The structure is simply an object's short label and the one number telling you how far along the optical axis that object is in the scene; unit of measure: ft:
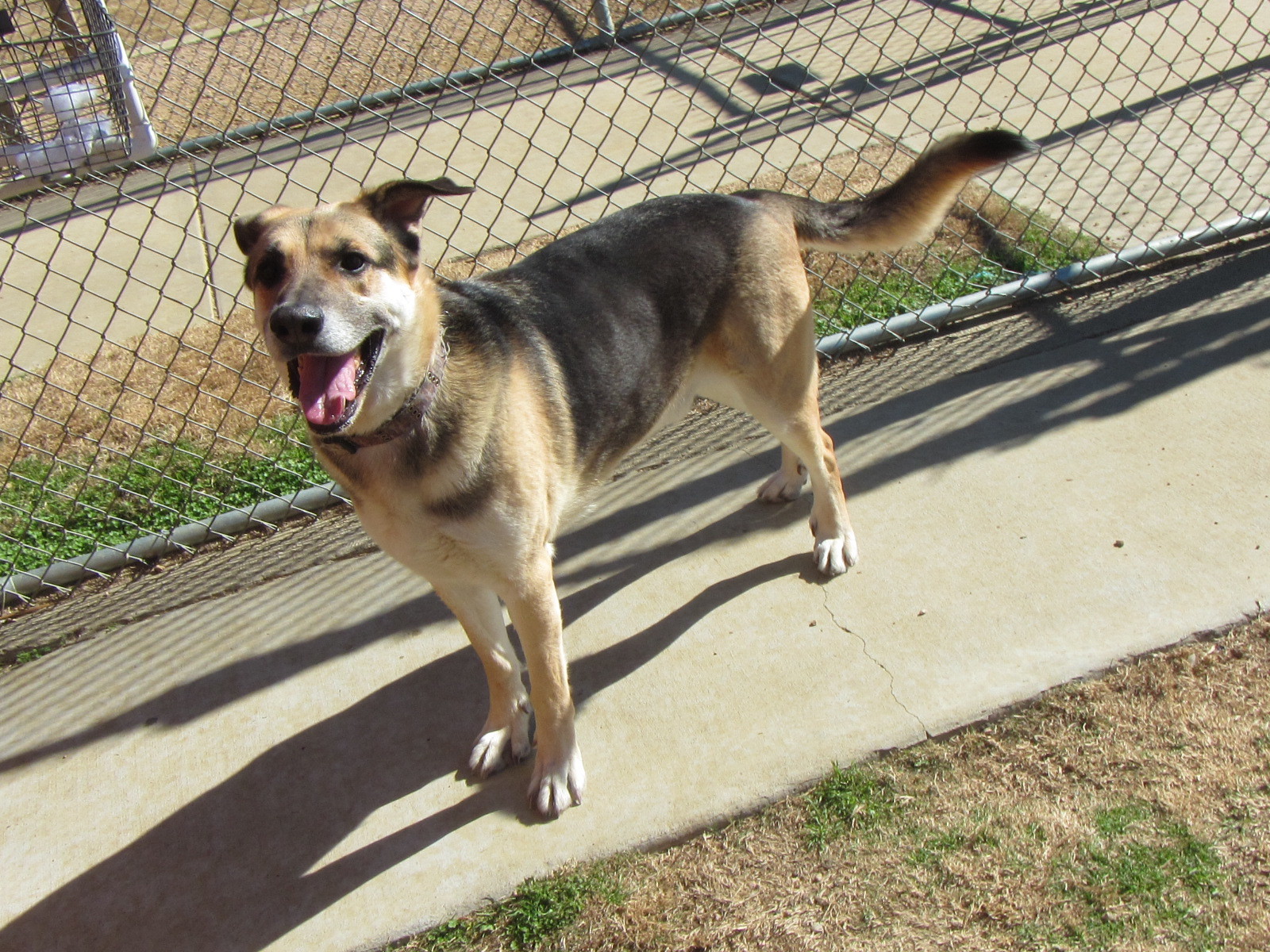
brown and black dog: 7.57
